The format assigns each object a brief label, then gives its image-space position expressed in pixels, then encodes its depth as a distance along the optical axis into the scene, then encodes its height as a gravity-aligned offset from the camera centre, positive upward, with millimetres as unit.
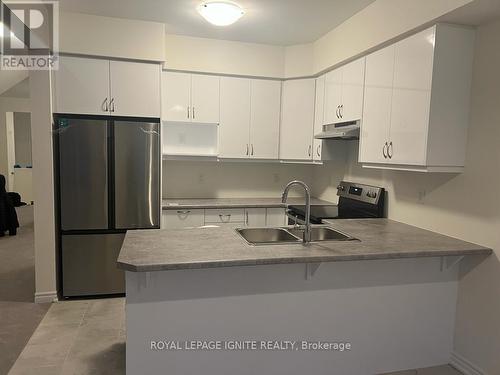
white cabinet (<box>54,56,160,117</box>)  3277 +614
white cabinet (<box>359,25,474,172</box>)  2330 +443
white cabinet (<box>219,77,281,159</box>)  3980 +451
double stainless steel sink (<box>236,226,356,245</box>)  2553 -537
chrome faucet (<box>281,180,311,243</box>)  2182 -387
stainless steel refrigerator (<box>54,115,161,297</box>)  3297 -362
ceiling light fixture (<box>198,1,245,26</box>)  2678 +1103
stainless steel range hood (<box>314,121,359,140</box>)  3150 +278
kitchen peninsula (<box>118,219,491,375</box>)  1969 -843
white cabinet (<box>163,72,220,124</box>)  3805 +628
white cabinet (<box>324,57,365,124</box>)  3088 +634
